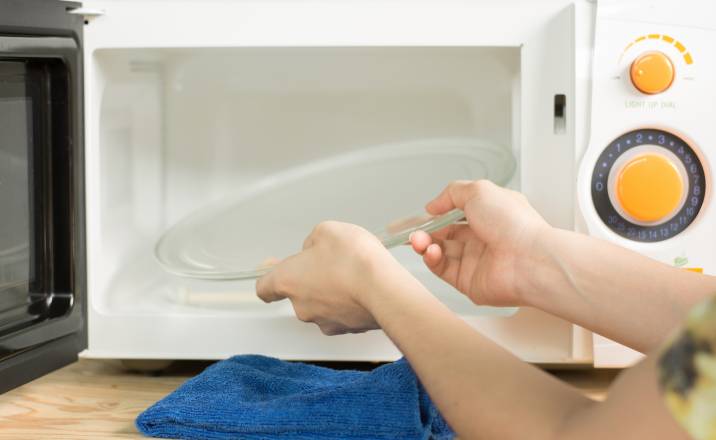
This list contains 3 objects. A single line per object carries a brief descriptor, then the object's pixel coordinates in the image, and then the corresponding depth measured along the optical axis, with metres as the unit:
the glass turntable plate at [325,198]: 1.04
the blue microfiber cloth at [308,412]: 0.72
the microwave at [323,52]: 0.84
